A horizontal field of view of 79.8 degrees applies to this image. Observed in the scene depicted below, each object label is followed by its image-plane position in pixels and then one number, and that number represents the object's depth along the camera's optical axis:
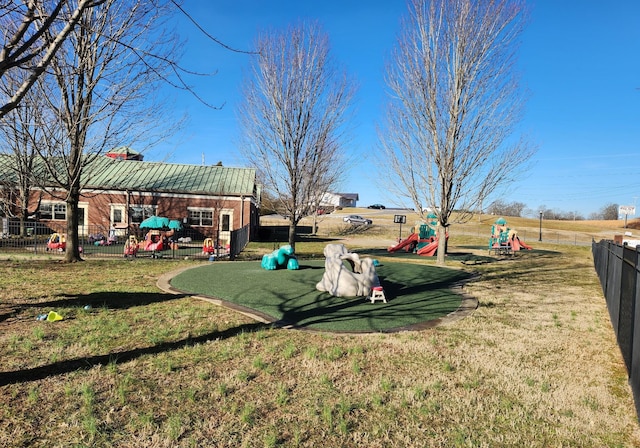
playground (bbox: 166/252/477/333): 6.77
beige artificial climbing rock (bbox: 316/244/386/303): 8.70
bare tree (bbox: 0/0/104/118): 3.38
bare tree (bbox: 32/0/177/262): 10.59
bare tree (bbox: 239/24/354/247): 16.41
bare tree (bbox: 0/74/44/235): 16.71
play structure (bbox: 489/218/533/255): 23.89
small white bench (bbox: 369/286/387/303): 8.39
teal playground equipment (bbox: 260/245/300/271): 12.61
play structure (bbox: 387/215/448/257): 22.96
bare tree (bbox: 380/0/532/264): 14.91
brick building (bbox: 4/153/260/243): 25.89
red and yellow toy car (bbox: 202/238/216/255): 18.13
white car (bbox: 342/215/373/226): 52.84
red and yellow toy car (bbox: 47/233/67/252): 17.91
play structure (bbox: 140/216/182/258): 18.86
